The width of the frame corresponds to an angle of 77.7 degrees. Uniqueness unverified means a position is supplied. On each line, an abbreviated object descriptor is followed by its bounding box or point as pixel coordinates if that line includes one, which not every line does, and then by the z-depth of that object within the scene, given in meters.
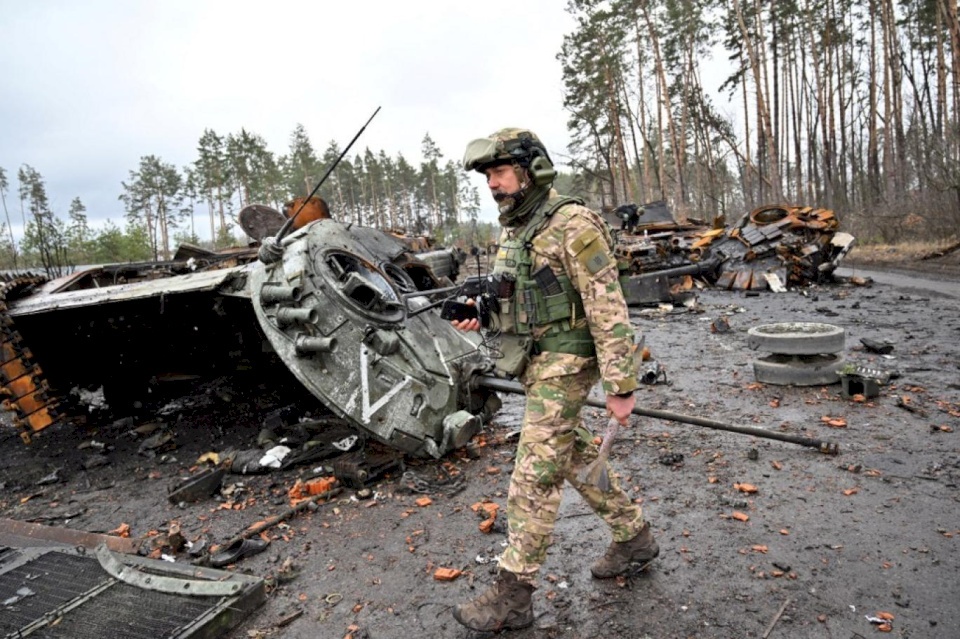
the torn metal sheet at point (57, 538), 3.93
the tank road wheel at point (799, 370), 6.30
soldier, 2.66
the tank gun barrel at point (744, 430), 4.51
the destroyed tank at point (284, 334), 4.75
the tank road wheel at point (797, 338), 6.20
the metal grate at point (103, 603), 2.90
